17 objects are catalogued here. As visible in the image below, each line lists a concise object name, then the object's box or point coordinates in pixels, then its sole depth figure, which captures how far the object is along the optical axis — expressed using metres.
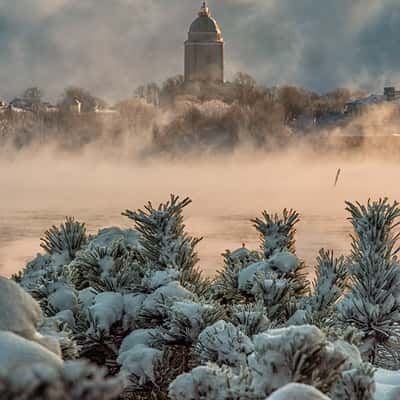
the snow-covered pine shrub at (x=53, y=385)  3.39
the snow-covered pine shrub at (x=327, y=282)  9.11
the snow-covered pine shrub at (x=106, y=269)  9.16
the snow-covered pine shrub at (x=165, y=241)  9.48
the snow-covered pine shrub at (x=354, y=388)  5.53
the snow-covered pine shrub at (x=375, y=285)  8.26
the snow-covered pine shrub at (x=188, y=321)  7.30
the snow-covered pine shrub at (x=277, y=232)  10.59
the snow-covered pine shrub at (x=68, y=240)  10.91
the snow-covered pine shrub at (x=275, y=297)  8.82
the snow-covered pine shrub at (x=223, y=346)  6.50
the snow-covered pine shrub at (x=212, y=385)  5.22
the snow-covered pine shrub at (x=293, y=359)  5.16
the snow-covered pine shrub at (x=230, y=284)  9.47
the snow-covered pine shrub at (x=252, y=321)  7.40
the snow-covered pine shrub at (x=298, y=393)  4.12
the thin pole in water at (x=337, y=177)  102.56
